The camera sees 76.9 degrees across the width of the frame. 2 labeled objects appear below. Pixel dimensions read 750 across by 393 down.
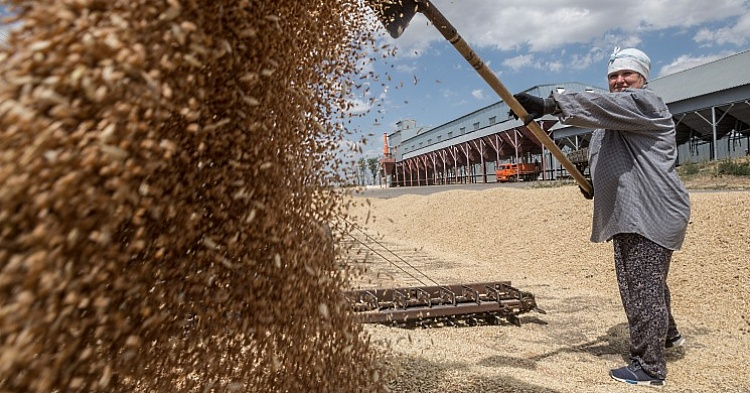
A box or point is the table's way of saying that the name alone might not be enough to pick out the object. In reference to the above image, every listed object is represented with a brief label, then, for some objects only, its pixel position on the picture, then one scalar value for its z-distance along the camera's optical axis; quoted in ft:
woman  8.32
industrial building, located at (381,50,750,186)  53.36
